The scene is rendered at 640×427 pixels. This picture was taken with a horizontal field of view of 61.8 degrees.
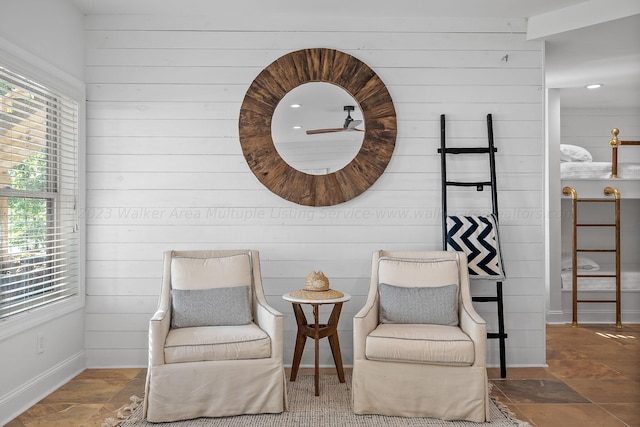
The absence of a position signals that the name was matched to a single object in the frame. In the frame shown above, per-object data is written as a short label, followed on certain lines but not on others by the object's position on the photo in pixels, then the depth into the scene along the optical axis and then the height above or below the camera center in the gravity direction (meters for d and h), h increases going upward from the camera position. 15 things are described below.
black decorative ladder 3.81 +0.24
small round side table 3.42 -0.75
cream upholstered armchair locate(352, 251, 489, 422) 2.92 -0.84
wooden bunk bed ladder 5.43 -0.37
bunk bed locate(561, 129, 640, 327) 5.48 -0.45
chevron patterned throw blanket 3.72 -0.19
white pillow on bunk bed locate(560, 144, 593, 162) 5.93 +0.69
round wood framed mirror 3.93 +0.69
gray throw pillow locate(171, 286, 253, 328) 3.27 -0.56
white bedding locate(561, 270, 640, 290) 5.56 -0.69
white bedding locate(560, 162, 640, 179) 5.54 +0.47
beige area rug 2.90 -1.12
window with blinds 3.02 +0.14
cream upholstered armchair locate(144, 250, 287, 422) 2.91 -0.82
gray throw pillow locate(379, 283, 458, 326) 3.30 -0.55
